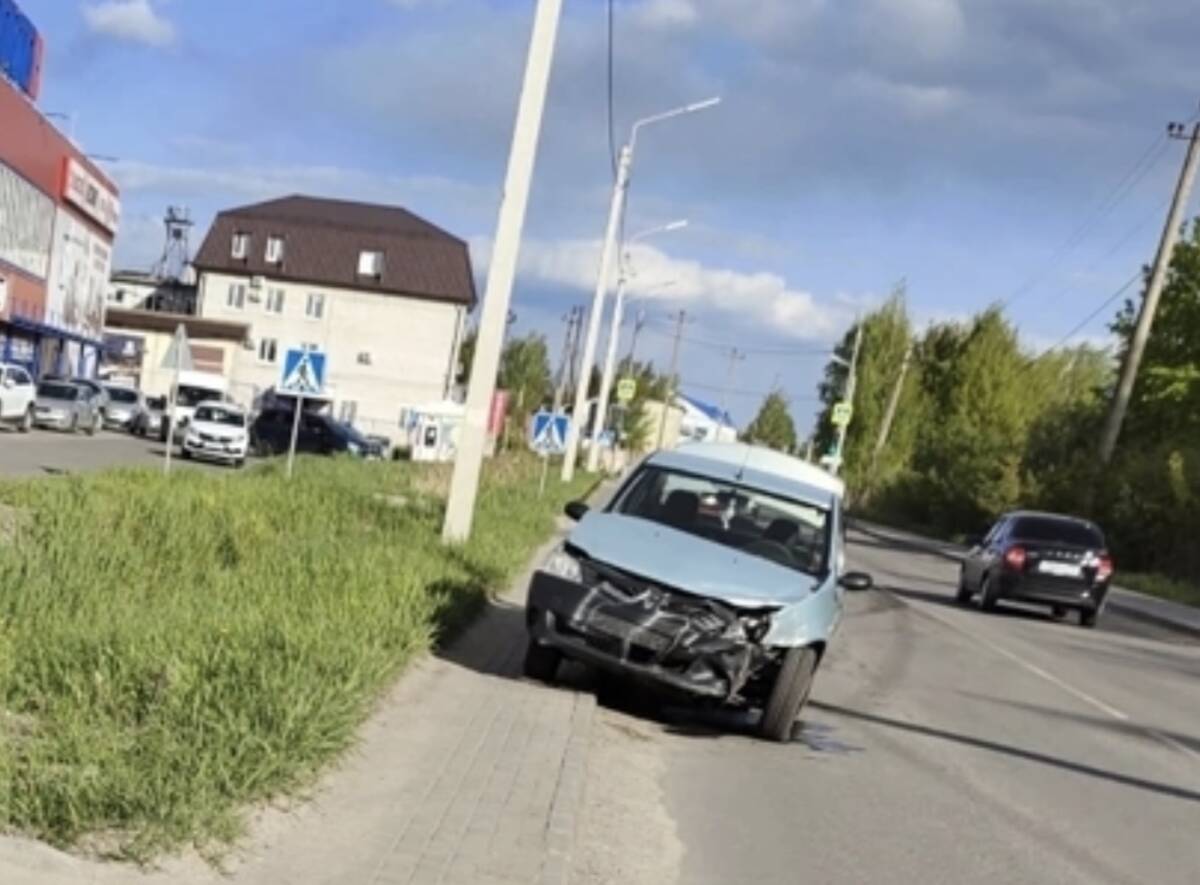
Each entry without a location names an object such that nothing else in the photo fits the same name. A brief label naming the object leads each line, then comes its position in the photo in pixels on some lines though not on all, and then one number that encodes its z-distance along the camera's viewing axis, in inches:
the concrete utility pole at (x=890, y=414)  3262.8
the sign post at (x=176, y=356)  1034.1
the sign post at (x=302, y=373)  1040.8
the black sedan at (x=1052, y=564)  945.5
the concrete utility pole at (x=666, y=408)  3917.3
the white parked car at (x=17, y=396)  1611.7
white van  2211.7
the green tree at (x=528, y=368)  3622.0
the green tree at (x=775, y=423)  5876.0
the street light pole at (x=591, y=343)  1472.7
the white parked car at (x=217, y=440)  1627.7
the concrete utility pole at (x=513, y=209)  652.7
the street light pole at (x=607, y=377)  1993.1
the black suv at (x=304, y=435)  1905.8
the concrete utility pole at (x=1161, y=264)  1640.0
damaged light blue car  390.0
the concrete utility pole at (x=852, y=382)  3115.2
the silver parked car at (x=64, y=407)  1788.9
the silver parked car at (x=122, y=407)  2183.8
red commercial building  1946.4
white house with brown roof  3154.5
